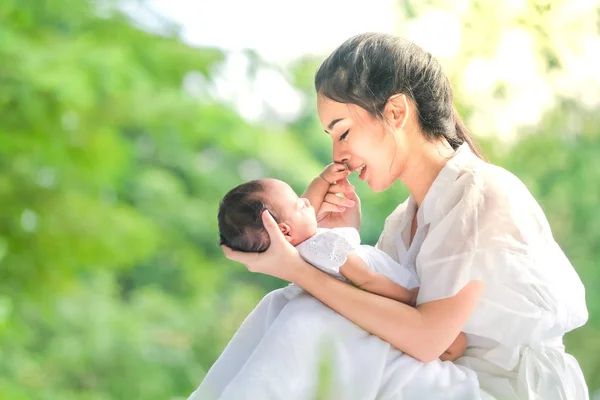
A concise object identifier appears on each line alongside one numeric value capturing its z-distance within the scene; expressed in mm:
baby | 2690
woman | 2662
